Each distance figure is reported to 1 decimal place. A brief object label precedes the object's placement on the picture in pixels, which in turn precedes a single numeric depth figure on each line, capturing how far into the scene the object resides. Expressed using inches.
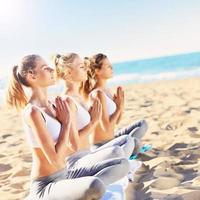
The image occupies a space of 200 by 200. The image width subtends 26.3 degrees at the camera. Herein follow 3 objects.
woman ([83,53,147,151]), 124.1
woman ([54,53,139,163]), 102.7
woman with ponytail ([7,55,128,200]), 78.0
